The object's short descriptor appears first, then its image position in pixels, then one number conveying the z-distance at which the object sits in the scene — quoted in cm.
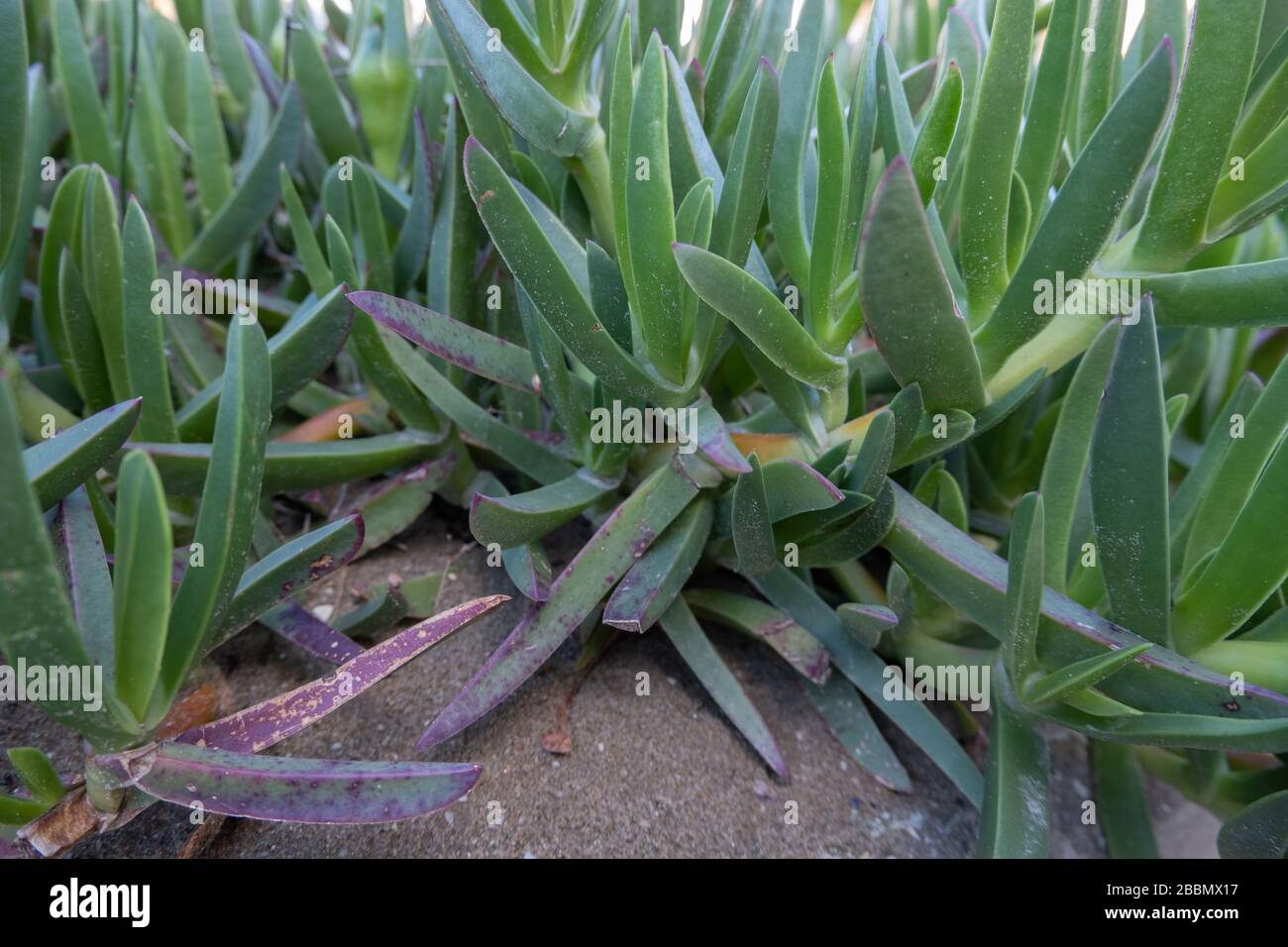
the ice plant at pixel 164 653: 16
